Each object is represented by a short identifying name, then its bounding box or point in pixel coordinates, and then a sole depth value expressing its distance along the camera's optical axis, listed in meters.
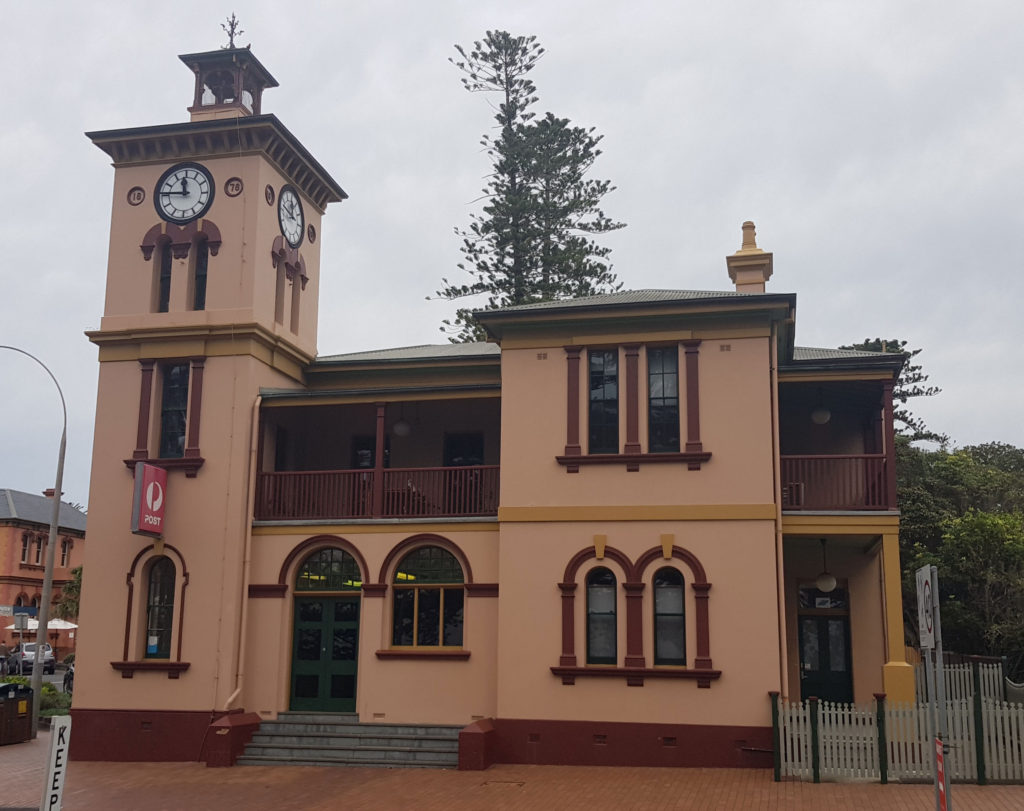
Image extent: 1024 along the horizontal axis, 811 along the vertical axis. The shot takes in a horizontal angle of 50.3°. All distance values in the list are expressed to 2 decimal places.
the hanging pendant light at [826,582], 19.81
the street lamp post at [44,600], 22.06
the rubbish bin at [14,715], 22.11
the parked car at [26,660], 43.50
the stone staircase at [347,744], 18.72
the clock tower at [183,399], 20.19
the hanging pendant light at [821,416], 20.98
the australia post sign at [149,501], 19.59
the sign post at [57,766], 9.68
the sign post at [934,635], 9.45
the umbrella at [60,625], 41.67
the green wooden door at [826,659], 21.55
